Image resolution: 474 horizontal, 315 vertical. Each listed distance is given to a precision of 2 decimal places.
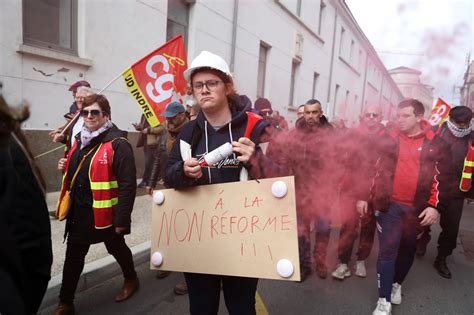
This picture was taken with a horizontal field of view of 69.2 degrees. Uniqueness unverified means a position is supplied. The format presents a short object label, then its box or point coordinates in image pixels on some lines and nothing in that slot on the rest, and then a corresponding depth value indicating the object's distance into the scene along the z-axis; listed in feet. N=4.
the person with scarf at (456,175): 14.14
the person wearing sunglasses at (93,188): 9.09
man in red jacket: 9.81
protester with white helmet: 6.10
